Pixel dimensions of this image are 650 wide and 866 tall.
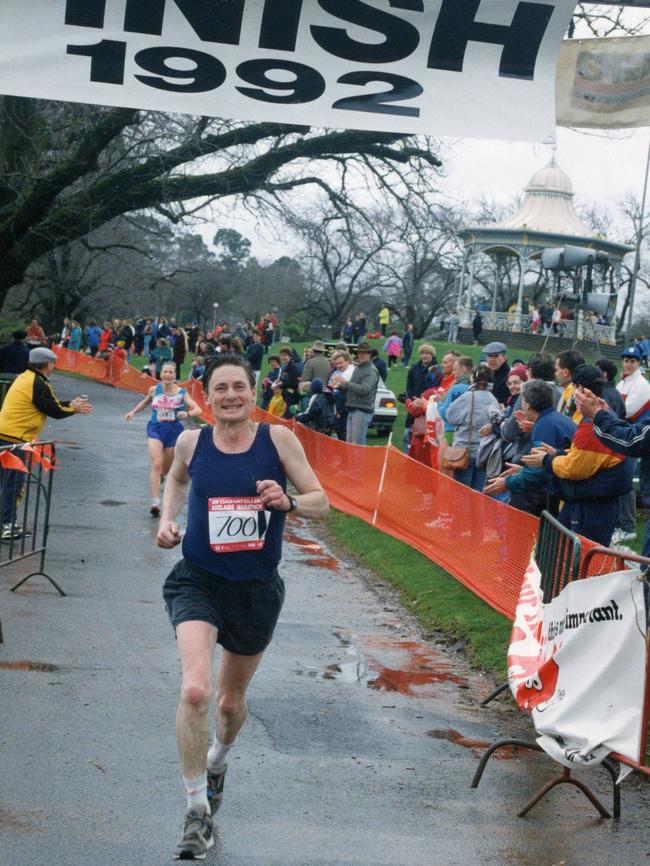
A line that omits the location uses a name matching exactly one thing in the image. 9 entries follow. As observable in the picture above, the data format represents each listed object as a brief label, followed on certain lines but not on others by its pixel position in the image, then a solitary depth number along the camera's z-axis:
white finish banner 5.54
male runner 4.96
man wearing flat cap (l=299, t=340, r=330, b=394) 19.78
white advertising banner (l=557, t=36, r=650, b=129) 5.73
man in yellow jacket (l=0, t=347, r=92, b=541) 11.57
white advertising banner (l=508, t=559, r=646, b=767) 5.17
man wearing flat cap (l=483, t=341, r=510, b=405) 12.99
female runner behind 14.08
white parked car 23.66
